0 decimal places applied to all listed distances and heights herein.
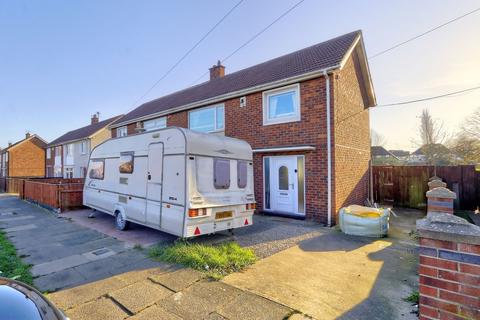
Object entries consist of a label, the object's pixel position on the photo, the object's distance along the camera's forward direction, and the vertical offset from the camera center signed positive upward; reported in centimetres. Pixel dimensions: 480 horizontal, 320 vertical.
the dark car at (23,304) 186 -107
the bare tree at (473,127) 2038 +309
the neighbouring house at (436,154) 2221 +97
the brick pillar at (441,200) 532 -75
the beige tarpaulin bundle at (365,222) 697 -156
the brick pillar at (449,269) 205 -88
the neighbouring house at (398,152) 5149 +267
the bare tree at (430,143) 2256 +223
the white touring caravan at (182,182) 572 -39
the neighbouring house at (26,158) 3756 +151
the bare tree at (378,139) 4453 +458
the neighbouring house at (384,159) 2720 +70
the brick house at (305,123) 859 +172
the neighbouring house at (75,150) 2628 +203
